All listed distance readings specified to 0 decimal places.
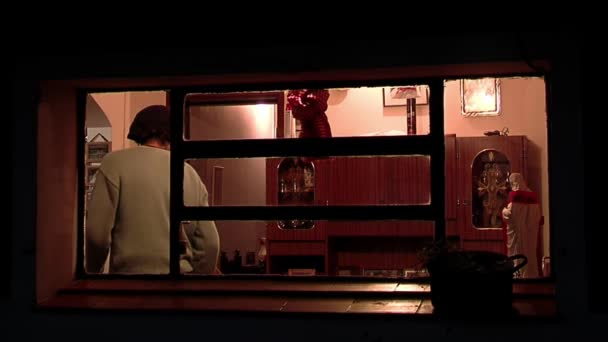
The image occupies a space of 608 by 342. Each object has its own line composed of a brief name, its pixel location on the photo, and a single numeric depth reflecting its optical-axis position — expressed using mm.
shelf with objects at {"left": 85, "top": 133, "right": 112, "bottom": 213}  6977
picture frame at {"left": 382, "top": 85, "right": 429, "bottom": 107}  7172
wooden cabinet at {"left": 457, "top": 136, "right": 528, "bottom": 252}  8188
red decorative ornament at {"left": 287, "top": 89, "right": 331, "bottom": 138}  5809
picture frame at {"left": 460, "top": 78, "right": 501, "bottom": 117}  8266
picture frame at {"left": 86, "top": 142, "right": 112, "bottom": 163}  7238
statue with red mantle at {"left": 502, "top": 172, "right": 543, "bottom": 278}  7582
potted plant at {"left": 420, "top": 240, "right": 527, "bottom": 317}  4152
